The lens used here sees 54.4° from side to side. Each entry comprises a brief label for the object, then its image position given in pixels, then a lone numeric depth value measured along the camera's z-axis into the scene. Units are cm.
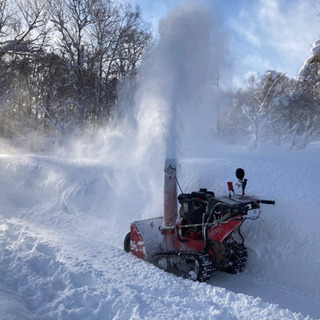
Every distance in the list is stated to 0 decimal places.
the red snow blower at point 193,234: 539
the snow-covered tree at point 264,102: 2256
